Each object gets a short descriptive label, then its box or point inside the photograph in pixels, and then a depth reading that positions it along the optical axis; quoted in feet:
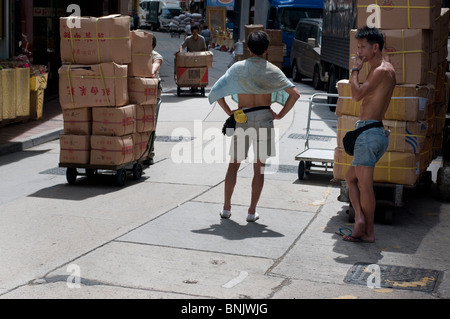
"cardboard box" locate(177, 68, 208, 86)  65.87
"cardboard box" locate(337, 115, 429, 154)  25.95
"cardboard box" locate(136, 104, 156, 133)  33.22
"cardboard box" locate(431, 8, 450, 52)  27.78
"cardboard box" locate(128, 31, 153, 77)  32.35
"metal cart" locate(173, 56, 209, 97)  65.92
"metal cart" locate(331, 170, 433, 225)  26.03
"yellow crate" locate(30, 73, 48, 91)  49.88
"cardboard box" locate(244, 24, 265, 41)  74.23
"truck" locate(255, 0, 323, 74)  92.48
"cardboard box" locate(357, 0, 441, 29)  25.70
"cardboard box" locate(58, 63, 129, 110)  31.04
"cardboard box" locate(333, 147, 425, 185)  26.04
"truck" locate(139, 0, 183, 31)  218.59
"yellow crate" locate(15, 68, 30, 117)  47.44
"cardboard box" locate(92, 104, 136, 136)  31.42
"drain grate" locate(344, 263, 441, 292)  19.75
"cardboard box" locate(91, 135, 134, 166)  31.55
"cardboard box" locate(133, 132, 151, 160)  33.32
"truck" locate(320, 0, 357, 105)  58.95
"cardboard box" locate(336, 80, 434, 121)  25.76
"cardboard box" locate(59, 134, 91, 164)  31.89
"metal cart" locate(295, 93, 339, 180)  33.37
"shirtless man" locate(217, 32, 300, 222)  25.61
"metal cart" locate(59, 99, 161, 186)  31.94
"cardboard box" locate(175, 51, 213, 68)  65.72
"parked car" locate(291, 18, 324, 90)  77.25
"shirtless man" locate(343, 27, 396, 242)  23.21
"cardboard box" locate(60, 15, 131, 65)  30.94
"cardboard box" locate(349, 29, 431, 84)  25.70
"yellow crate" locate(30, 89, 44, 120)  50.42
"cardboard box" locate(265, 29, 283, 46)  79.56
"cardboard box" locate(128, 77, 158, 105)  32.58
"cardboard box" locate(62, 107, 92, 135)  31.89
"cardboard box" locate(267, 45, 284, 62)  80.43
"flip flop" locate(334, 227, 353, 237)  24.53
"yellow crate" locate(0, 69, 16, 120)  45.47
